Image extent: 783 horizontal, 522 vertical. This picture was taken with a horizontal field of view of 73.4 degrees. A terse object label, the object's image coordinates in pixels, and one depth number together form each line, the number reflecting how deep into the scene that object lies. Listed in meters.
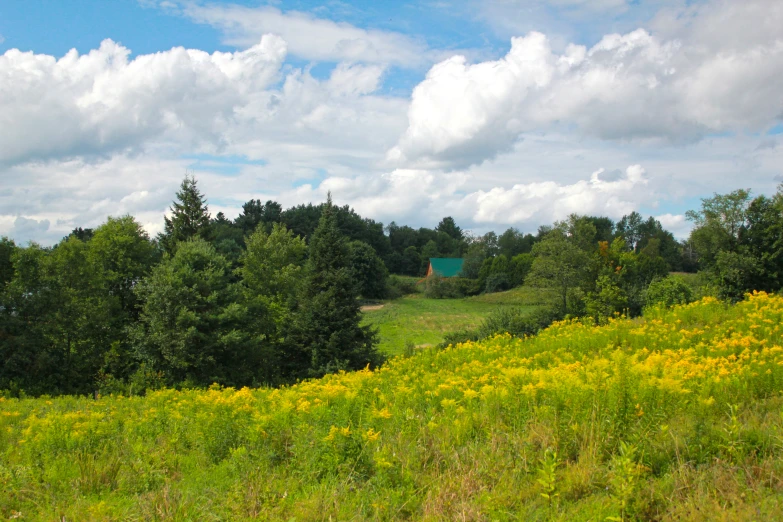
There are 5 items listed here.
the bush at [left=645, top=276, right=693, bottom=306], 25.17
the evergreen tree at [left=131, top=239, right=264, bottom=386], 20.97
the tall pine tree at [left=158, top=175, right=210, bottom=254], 36.75
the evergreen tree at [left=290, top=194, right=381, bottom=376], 24.97
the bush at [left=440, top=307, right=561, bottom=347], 24.67
